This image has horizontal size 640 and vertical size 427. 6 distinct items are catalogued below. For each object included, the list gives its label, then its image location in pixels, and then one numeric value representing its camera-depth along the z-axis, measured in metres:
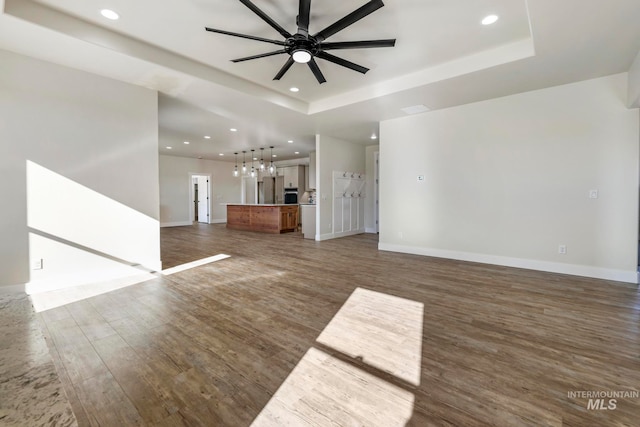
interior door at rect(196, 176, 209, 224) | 11.81
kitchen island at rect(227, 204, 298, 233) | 8.78
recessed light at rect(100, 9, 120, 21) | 2.70
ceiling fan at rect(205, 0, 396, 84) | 2.26
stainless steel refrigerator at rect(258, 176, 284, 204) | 12.23
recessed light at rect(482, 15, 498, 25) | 2.76
